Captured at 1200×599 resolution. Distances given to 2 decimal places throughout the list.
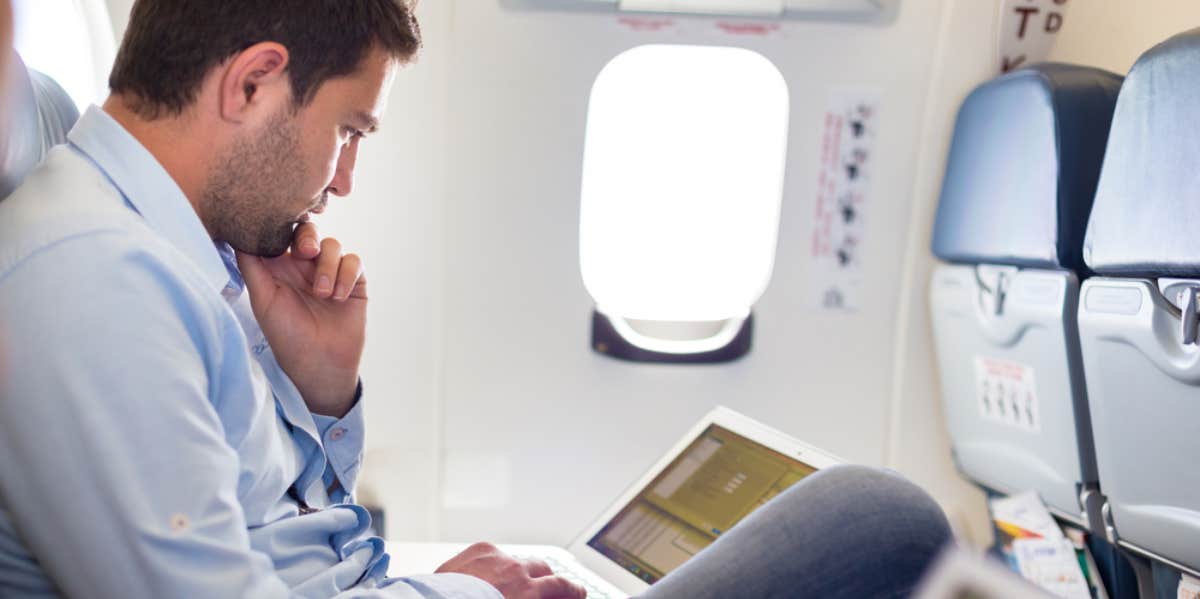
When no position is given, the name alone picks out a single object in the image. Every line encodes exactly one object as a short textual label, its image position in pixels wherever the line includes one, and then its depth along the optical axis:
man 1.05
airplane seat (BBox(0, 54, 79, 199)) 1.32
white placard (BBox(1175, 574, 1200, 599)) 2.21
